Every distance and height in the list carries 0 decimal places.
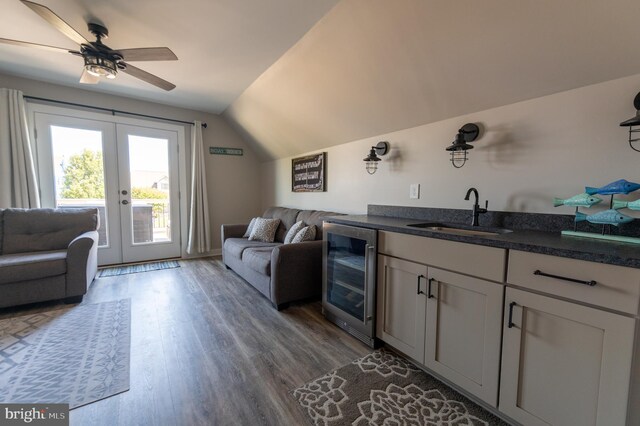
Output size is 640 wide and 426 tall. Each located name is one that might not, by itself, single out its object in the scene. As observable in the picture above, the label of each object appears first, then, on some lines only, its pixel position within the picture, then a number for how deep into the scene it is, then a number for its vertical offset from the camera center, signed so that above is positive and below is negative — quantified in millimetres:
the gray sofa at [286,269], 2451 -731
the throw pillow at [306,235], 2840 -422
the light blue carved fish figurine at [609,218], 1182 -74
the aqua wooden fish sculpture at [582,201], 1276 +6
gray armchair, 2330 -627
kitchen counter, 928 -187
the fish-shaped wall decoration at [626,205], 1148 -10
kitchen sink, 1685 -202
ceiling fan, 1875 +1088
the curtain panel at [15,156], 3006 +433
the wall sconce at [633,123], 1164 +368
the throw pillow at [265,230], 3558 -477
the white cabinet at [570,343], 916 -567
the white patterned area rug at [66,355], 1448 -1117
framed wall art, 3395 +346
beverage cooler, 1866 -661
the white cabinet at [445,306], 1263 -614
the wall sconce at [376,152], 2486 +461
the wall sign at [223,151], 4523 +818
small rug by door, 3515 -1087
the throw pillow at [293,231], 3074 -414
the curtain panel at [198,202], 4273 -125
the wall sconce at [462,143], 1770 +390
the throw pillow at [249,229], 3855 -499
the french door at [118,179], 3398 +217
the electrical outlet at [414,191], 2256 +71
